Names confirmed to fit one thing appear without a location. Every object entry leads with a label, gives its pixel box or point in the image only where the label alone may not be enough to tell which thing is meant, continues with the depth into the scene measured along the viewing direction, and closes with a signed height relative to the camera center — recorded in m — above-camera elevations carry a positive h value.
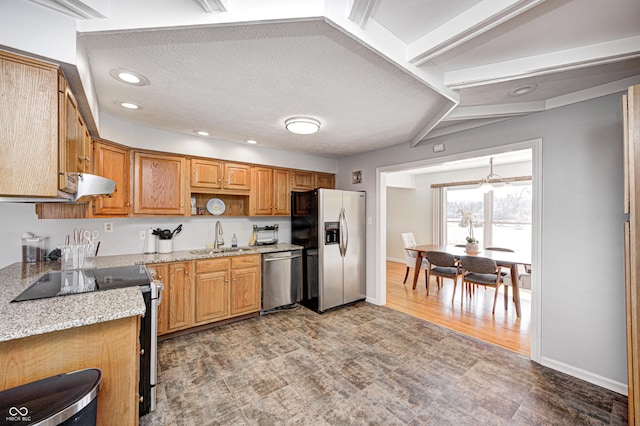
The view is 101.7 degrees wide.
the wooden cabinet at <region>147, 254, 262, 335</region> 2.81 -0.90
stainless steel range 1.70 -0.58
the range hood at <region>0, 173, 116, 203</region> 1.42 +0.17
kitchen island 1.14 -0.61
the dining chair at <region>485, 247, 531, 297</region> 3.58 -0.87
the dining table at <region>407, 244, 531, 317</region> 3.50 -0.62
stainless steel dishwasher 3.49 -0.90
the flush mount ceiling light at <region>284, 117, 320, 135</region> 2.65 +0.92
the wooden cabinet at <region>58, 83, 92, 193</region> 1.37 +0.44
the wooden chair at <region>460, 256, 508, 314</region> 3.56 -0.78
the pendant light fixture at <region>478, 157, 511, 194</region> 4.26 +0.47
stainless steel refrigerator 3.63 -0.44
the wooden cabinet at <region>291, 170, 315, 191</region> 4.15 +0.55
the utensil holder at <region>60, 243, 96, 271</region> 2.08 -0.34
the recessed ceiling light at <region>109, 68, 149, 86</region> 1.79 +0.98
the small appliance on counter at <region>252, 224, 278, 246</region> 3.98 -0.32
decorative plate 3.63 +0.11
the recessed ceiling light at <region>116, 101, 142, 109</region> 2.33 +0.99
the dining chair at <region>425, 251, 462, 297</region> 4.04 -0.79
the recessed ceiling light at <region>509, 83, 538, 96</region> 2.04 +1.01
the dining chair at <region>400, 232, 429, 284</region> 4.70 -0.79
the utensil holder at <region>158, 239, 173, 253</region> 3.17 -0.39
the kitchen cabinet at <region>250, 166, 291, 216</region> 3.76 +0.33
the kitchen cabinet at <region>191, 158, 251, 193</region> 3.31 +0.50
